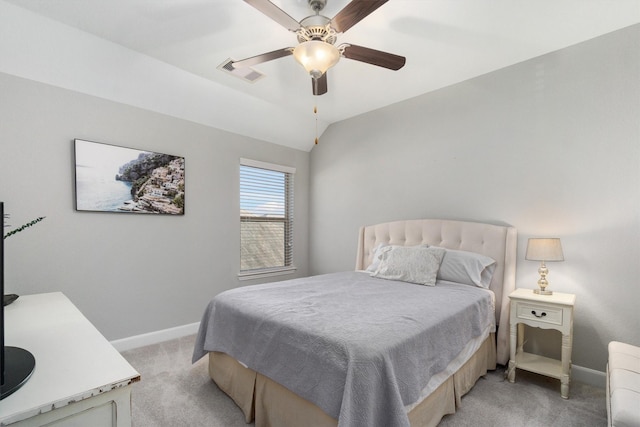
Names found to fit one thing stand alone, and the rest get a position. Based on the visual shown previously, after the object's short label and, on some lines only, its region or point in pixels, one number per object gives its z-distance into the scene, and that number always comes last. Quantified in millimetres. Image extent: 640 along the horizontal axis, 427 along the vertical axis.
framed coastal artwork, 2688
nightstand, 2189
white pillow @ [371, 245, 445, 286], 2736
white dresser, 735
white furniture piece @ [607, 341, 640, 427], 1272
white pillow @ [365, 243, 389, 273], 3277
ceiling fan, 1649
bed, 1350
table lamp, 2338
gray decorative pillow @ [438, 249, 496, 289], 2707
